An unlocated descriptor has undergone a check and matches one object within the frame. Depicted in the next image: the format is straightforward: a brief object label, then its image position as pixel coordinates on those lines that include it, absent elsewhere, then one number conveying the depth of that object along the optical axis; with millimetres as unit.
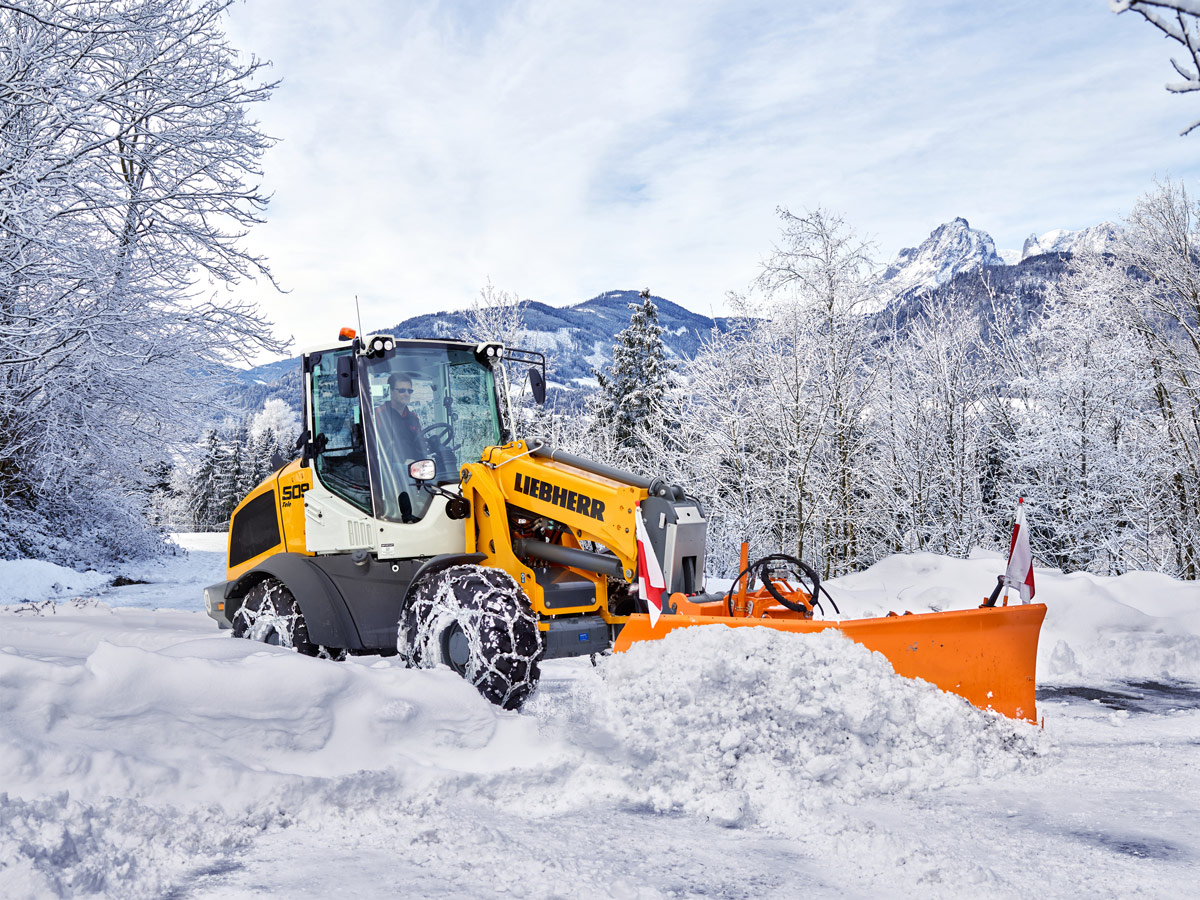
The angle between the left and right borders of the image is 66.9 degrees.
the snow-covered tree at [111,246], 11930
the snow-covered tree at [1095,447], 21875
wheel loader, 5066
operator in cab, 6324
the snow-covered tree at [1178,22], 5520
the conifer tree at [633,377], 31266
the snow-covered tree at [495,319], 27031
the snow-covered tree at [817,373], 19812
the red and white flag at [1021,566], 5461
